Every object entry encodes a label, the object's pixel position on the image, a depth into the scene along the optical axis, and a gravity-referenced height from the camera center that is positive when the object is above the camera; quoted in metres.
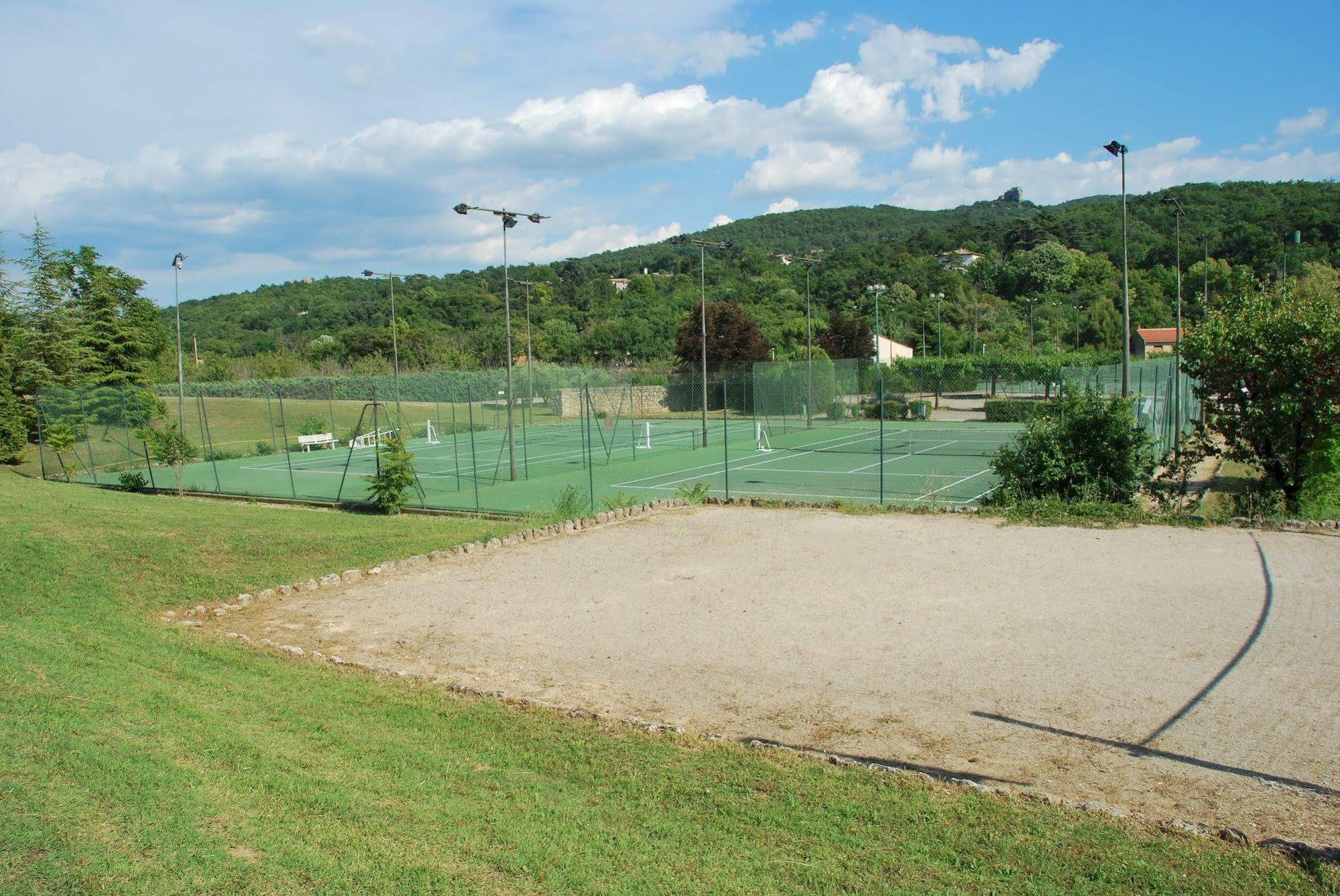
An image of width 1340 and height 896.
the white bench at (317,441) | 32.53 -1.40
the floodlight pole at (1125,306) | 17.91 +1.50
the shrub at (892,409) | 42.28 -1.17
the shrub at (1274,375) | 13.20 -0.04
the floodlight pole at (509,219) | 18.66 +3.84
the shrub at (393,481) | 18.50 -1.62
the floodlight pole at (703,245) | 26.19 +4.23
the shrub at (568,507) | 15.75 -1.98
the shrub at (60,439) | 26.55 -0.82
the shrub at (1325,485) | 13.28 -1.68
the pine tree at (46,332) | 35.22 +3.23
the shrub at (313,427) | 36.78 -0.99
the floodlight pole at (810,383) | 35.25 +0.14
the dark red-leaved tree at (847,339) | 59.66 +3.08
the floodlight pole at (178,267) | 24.41 +3.75
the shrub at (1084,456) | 14.70 -1.26
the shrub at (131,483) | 23.64 -1.92
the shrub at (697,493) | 17.59 -2.00
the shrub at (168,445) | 24.11 -1.02
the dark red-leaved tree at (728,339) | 56.59 +3.13
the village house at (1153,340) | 64.00 +2.56
